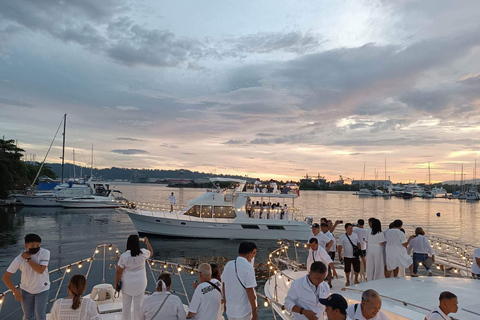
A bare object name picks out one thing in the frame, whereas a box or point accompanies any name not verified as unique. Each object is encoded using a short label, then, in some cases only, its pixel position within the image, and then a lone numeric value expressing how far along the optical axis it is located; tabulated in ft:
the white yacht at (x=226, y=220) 68.90
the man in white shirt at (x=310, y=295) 11.57
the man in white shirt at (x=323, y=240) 25.23
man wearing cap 9.48
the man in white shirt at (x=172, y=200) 79.66
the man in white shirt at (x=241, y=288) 12.51
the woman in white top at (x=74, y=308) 10.73
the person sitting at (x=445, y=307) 11.12
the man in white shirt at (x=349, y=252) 25.11
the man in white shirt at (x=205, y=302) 12.53
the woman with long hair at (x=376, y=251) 23.58
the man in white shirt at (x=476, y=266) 21.52
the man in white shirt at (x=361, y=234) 27.39
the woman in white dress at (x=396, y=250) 22.99
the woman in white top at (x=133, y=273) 15.56
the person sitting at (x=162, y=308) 12.54
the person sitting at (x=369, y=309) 10.10
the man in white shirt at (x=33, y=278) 13.87
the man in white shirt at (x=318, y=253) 20.20
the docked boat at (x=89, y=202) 136.87
